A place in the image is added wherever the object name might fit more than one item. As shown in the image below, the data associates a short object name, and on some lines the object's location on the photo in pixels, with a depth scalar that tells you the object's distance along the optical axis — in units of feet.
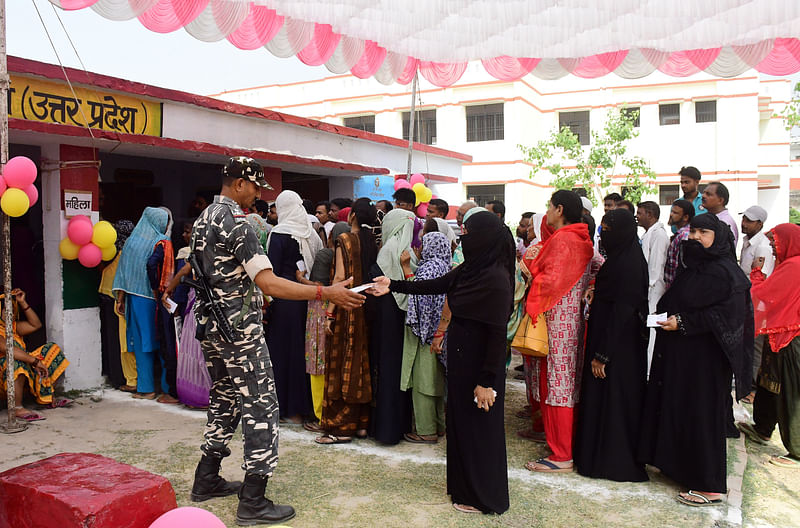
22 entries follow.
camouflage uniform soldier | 10.59
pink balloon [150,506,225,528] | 7.69
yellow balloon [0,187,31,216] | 14.89
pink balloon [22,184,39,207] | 15.51
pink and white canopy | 14.48
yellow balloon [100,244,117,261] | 19.11
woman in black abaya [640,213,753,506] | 11.78
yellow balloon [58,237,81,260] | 18.57
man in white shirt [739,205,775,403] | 19.07
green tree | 57.67
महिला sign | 19.02
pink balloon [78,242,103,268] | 18.62
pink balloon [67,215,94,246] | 18.28
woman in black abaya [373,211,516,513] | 11.00
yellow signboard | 16.74
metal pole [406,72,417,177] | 20.63
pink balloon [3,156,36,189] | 14.94
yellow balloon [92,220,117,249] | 18.71
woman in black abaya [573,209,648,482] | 12.66
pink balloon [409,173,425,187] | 29.71
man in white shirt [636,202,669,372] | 19.47
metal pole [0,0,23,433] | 14.55
